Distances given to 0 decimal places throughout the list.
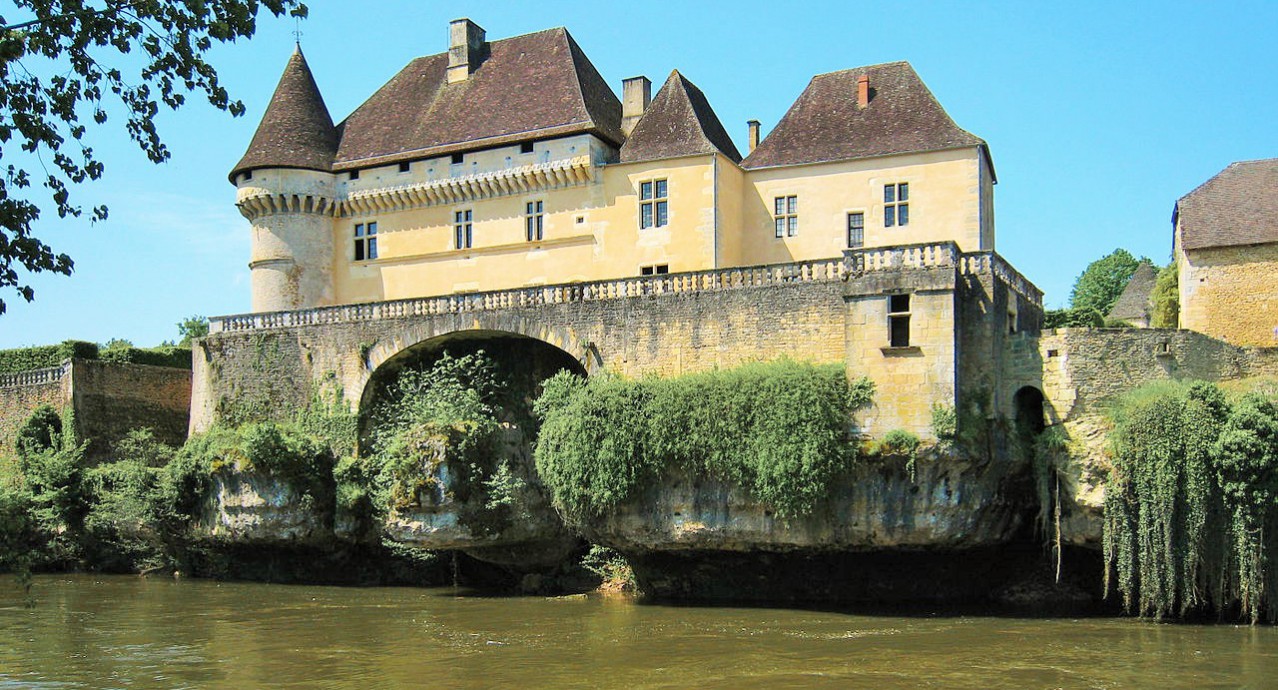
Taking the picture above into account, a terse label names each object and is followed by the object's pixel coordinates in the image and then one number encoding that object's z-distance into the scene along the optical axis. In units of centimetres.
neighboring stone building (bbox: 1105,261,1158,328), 4351
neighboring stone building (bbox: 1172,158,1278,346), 3042
